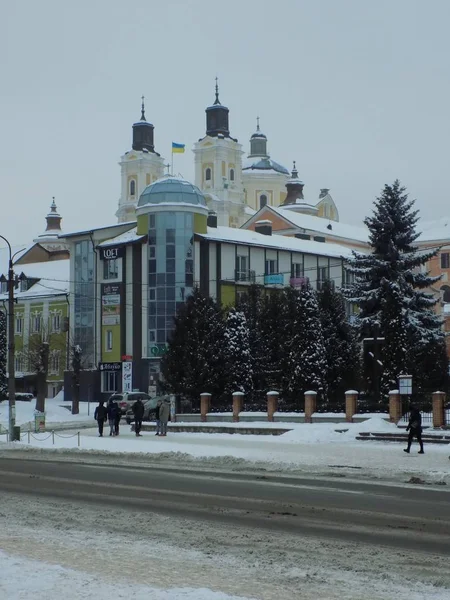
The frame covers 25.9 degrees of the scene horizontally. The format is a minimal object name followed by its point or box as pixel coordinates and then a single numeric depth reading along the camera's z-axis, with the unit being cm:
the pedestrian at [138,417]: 4025
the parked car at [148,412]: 5138
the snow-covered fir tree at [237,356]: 5266
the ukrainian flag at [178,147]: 8712
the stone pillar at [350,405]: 4062
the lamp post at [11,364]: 3934
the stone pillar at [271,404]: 4506
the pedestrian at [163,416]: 3953
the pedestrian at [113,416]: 4091
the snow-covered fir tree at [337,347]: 5222
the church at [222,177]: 13162
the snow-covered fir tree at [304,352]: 4994
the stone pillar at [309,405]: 4297
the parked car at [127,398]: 5400
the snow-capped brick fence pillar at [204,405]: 4850
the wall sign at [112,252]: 7388
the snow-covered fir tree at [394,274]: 5184
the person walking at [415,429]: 2912
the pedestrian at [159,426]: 3997
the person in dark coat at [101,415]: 4072
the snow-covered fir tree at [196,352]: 5216
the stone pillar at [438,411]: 3606
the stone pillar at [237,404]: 4656
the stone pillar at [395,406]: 3862
